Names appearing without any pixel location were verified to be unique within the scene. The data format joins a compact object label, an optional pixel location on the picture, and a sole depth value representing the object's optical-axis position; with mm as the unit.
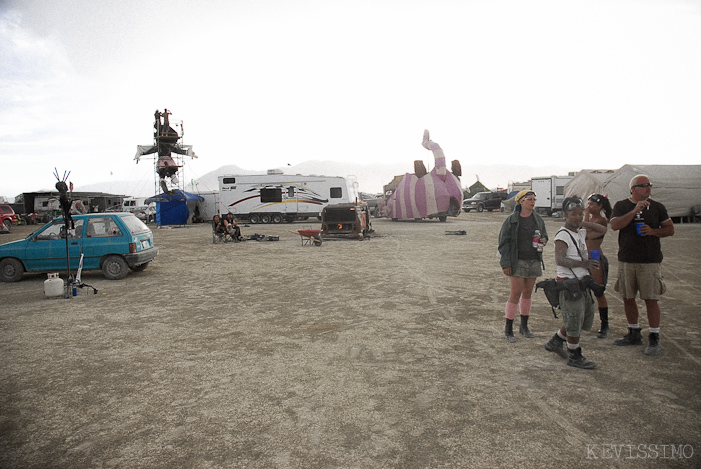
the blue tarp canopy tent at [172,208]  30516
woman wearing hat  4984
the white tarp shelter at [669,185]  22875
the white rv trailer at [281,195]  29547
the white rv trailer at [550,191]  30531
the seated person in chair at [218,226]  17861
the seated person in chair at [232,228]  18203
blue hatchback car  9695
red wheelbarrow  16031
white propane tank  7910
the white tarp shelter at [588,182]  26125
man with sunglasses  4590
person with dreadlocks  5224
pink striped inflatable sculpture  25766
